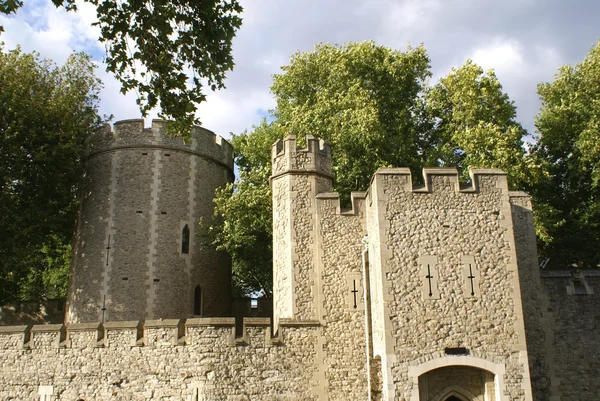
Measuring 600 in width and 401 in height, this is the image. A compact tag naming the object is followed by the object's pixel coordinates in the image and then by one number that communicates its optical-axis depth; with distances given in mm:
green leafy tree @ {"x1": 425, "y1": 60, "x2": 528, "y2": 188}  19391
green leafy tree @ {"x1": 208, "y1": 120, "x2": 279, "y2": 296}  19312
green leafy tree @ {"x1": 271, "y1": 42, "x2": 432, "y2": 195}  20656
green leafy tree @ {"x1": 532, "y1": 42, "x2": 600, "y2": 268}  19895
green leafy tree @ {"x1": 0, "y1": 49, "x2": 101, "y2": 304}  19188
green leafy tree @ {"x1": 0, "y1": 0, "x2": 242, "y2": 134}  9117
